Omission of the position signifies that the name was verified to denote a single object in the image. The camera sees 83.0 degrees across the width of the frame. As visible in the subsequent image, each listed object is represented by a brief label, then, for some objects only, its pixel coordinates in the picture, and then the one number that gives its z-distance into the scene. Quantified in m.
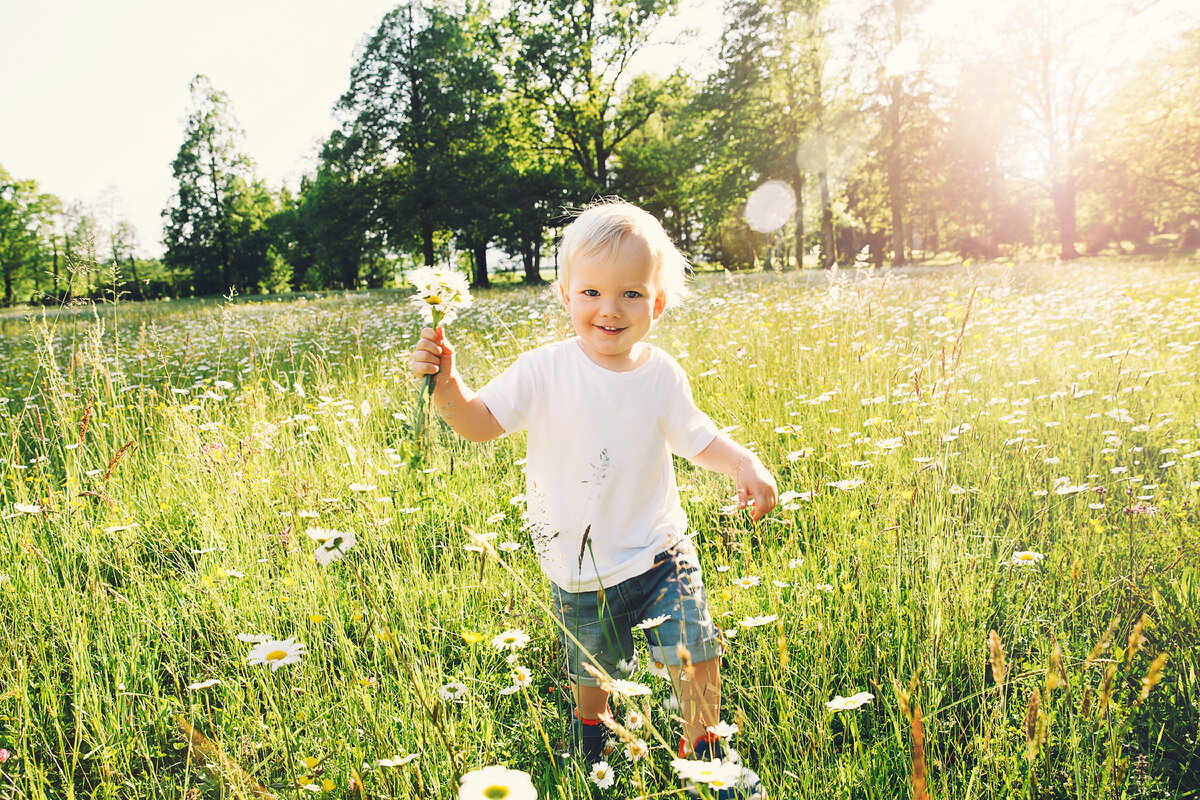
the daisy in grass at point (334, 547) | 1.21
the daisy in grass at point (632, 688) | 1.14
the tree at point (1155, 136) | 22.78
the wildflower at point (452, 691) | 1.58
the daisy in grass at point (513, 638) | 1.59
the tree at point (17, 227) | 37.50
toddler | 1.74
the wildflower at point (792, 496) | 2.16
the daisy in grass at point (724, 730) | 1.30
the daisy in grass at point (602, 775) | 1.50
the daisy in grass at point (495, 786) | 0.81
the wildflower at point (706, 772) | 0.87
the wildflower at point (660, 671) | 1.79
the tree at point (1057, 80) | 22.31
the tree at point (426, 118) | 26.38
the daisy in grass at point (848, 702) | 1.29
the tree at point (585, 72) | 27.19
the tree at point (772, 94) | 25.50
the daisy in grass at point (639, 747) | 0.82
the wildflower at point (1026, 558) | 1.95
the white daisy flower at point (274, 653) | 1.27
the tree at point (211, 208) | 33.78
